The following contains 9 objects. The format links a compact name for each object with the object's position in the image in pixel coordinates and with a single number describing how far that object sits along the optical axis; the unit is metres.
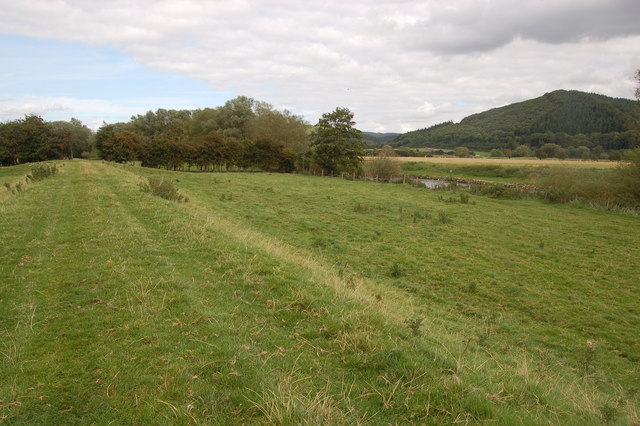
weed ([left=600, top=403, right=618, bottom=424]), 3.71
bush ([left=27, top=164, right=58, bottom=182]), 23.60
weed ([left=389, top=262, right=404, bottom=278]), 12.02
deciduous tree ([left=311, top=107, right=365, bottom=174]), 50.69
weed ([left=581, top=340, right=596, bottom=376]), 6.88
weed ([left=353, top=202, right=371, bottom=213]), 22.89
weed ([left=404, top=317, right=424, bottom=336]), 5.51
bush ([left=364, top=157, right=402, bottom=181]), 50.05
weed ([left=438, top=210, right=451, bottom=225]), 20.52
